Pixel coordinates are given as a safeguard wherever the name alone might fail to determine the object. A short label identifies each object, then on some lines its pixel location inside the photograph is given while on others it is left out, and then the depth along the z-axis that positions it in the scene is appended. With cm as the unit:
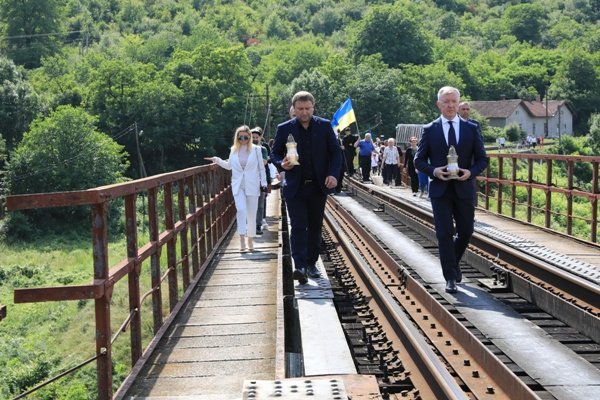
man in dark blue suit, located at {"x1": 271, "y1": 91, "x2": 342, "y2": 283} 845
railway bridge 539
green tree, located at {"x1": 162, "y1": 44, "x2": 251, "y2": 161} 8906
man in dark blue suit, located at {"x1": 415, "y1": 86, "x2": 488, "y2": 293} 861
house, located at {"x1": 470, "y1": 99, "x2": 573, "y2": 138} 12788
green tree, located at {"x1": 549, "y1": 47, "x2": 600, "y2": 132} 13950
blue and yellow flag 2939
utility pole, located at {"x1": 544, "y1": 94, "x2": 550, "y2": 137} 12276
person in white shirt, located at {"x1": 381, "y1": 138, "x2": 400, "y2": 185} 2782
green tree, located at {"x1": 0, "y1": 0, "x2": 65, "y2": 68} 14112
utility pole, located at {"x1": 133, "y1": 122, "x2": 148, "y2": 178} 7749
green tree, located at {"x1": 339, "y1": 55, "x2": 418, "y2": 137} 9094
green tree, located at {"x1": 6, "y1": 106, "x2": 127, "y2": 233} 7444
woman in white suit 1223
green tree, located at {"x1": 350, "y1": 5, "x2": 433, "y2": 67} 13450
